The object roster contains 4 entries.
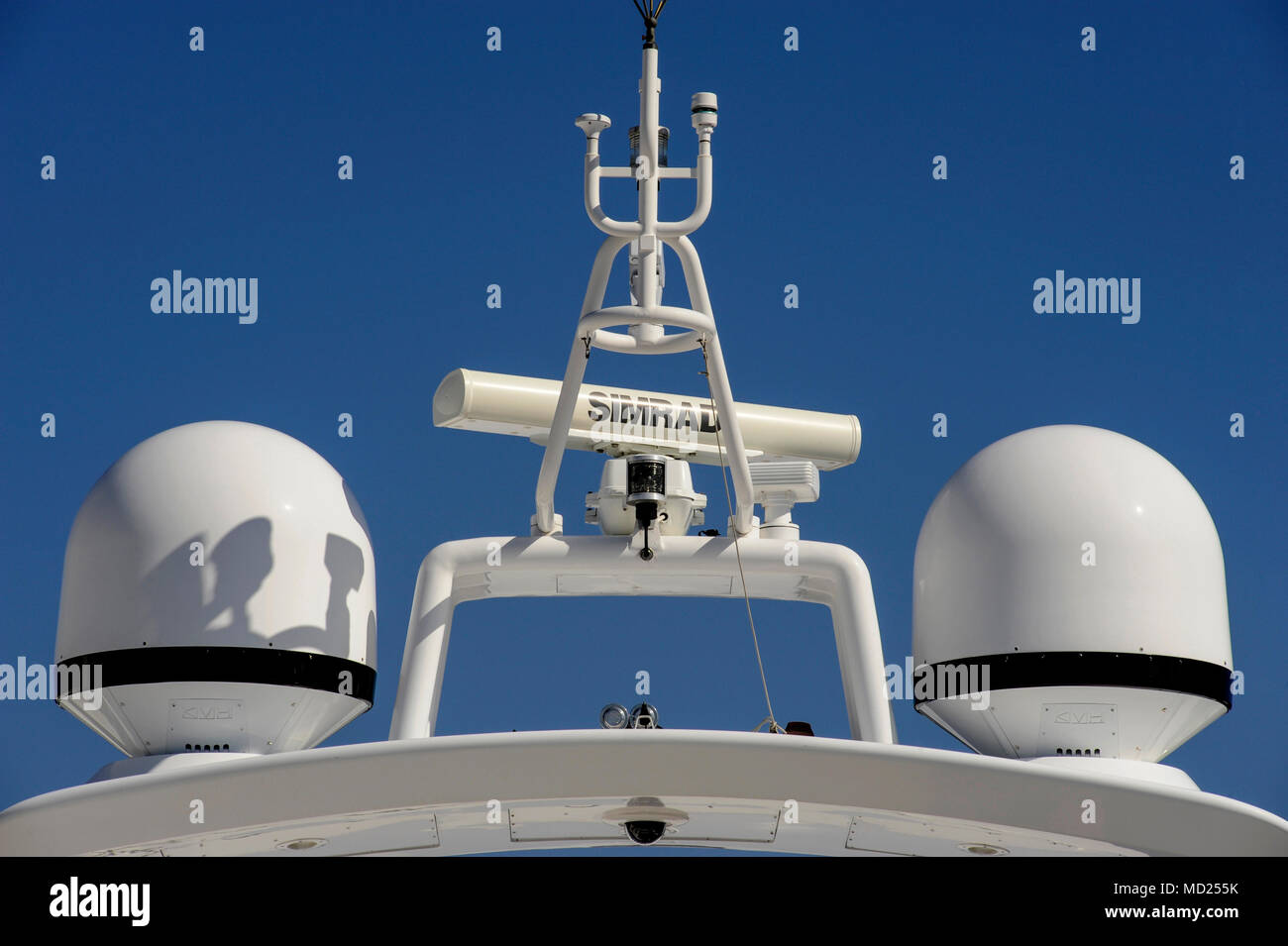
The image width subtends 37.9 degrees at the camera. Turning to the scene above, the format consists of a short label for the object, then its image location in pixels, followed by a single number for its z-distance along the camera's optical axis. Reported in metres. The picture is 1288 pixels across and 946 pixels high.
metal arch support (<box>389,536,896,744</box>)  12.27
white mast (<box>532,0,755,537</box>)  11.40
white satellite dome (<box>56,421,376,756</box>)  11.86
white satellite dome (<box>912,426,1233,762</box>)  11.67
